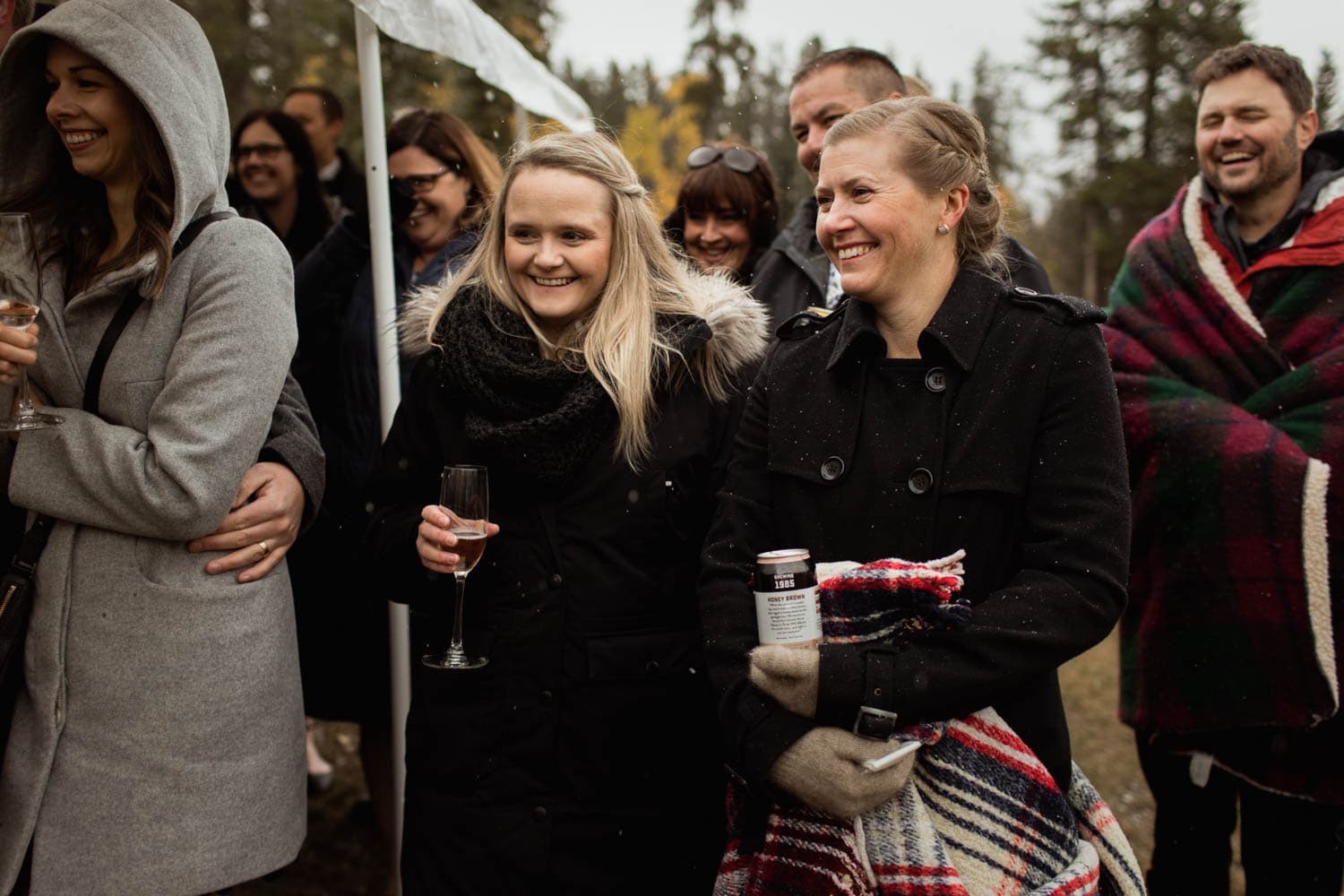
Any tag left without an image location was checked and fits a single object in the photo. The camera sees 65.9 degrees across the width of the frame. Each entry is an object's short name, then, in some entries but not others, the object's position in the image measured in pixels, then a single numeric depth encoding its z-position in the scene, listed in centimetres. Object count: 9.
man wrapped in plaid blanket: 314
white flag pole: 349
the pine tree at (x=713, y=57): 3612
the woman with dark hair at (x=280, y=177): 446
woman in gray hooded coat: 239
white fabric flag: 350
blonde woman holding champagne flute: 251
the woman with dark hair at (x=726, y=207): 424
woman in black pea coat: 198
